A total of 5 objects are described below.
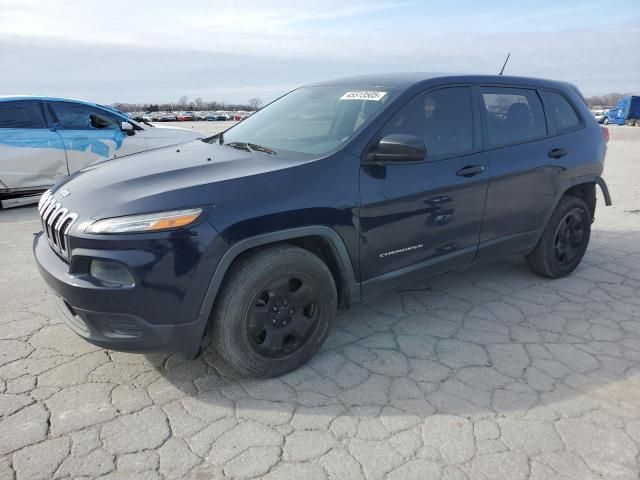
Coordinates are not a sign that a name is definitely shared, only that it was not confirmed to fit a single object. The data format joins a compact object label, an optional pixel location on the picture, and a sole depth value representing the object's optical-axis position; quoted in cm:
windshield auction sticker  333
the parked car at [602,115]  4488
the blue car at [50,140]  696
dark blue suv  246
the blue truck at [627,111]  4056
